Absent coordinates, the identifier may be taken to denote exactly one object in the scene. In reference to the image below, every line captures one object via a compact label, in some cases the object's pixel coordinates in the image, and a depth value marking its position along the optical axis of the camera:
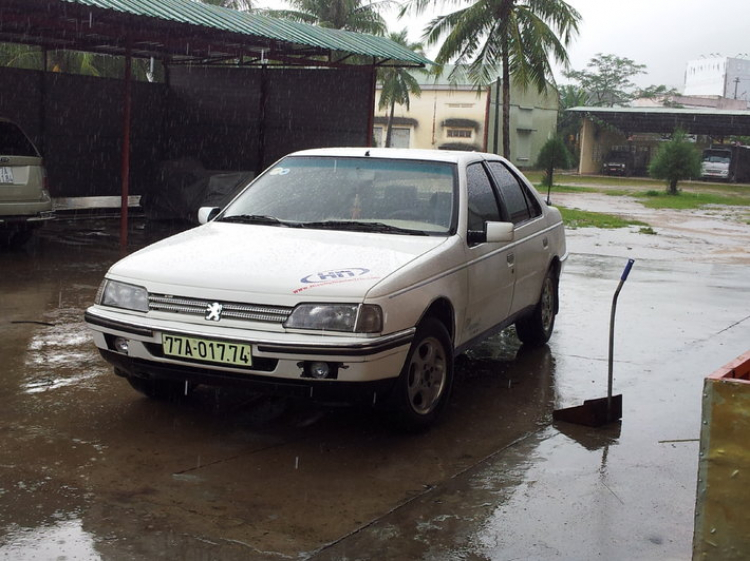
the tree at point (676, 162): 37.19
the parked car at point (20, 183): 11.03
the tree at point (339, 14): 37.56
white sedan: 4.64
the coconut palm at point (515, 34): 29.08
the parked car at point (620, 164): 56.19
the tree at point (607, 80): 80.56
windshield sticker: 6.42
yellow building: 56.00
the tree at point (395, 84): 45.00
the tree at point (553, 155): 34.00
